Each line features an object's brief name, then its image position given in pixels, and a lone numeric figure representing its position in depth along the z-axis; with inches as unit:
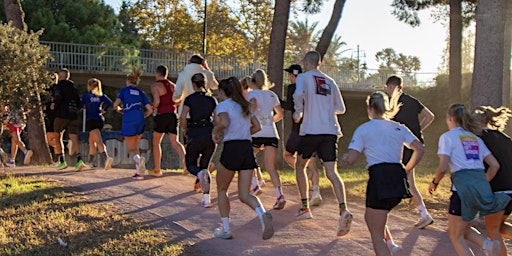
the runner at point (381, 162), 240.4
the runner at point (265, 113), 377.7
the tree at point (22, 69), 434.0
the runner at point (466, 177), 251.3
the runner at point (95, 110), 498.0
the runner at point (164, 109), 435.5
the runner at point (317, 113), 317.7
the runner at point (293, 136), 374.6
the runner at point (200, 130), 343.9
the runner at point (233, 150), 289.0
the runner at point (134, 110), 442.3
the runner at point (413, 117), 338.6
